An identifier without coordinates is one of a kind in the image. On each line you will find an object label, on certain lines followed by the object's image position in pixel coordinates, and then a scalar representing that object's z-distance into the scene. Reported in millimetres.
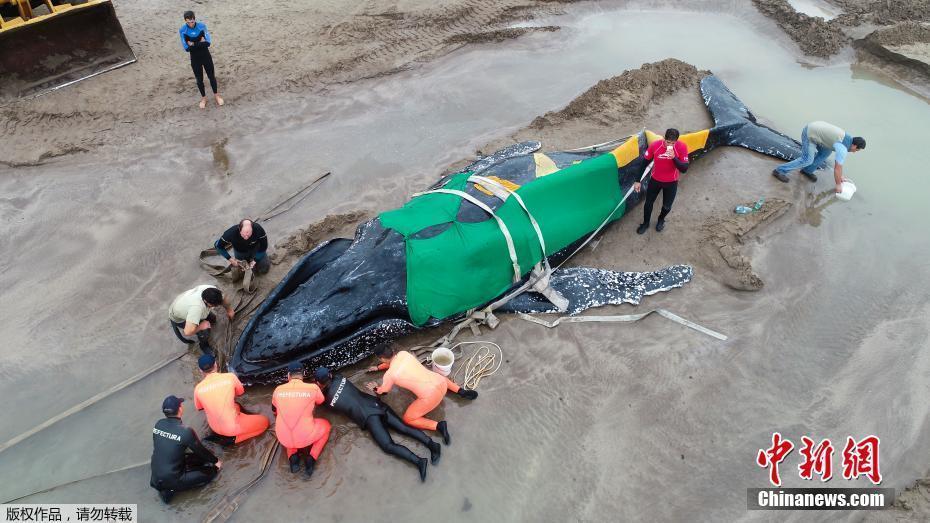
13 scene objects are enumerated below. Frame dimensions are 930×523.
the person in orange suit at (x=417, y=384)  5656
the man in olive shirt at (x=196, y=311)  6000
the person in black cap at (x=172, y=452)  4949
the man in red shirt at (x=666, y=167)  7371
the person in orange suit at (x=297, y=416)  5297
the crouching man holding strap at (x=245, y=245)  6711
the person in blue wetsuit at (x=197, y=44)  9328
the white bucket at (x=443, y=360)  6031
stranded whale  5965
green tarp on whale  6336
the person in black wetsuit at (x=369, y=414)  5555
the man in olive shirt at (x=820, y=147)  8531
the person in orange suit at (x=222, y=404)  5285
